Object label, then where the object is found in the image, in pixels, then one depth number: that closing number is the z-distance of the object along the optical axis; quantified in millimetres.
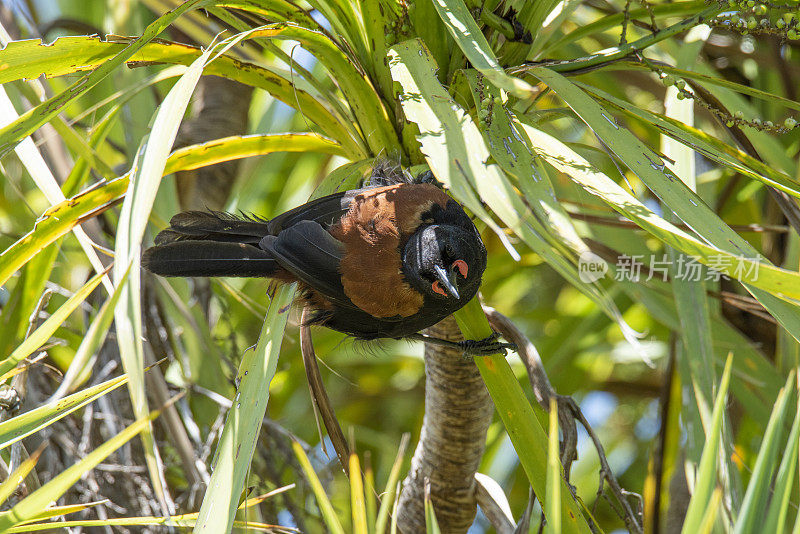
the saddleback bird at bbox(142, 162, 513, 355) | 7788
